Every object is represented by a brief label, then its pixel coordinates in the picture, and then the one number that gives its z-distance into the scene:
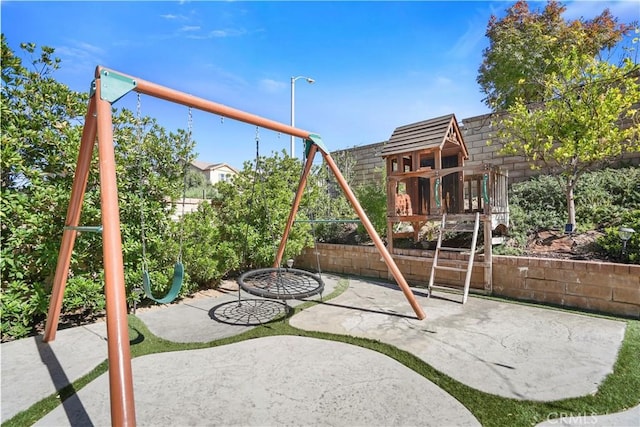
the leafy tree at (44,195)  3.37
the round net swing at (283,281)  3.96
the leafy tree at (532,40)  10.40
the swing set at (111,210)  1.53
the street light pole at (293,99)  12.41
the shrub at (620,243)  4.11
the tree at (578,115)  5.11
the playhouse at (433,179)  5.38
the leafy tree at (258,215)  5.93
